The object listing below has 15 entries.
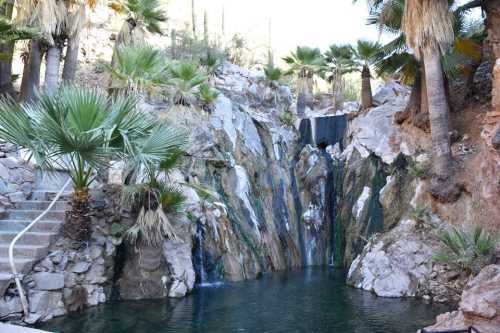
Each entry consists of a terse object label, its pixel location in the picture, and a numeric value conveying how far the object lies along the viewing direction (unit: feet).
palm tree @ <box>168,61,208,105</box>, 55.62
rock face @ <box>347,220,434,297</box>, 40.68
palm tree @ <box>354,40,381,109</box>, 67.46
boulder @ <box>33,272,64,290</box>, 30.86
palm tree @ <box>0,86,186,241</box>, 29.45
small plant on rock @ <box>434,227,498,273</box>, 35.94
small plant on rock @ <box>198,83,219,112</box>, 58.59
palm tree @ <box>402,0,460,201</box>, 44.24
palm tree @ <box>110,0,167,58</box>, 60.95
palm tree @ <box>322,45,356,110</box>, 71.87
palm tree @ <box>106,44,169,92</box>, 46.06
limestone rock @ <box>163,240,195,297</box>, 38.29
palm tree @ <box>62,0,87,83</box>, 46.55
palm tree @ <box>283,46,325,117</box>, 81.76
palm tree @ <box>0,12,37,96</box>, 42.45
